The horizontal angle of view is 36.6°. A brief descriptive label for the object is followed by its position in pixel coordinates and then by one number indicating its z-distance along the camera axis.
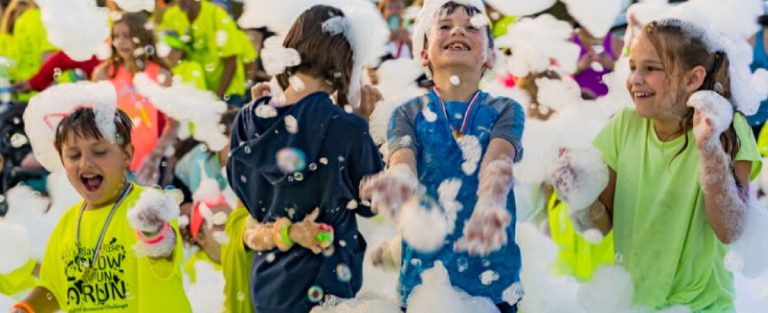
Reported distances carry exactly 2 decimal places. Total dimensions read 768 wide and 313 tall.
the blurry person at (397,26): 4.42
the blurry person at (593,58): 4.05
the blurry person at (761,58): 4.29
